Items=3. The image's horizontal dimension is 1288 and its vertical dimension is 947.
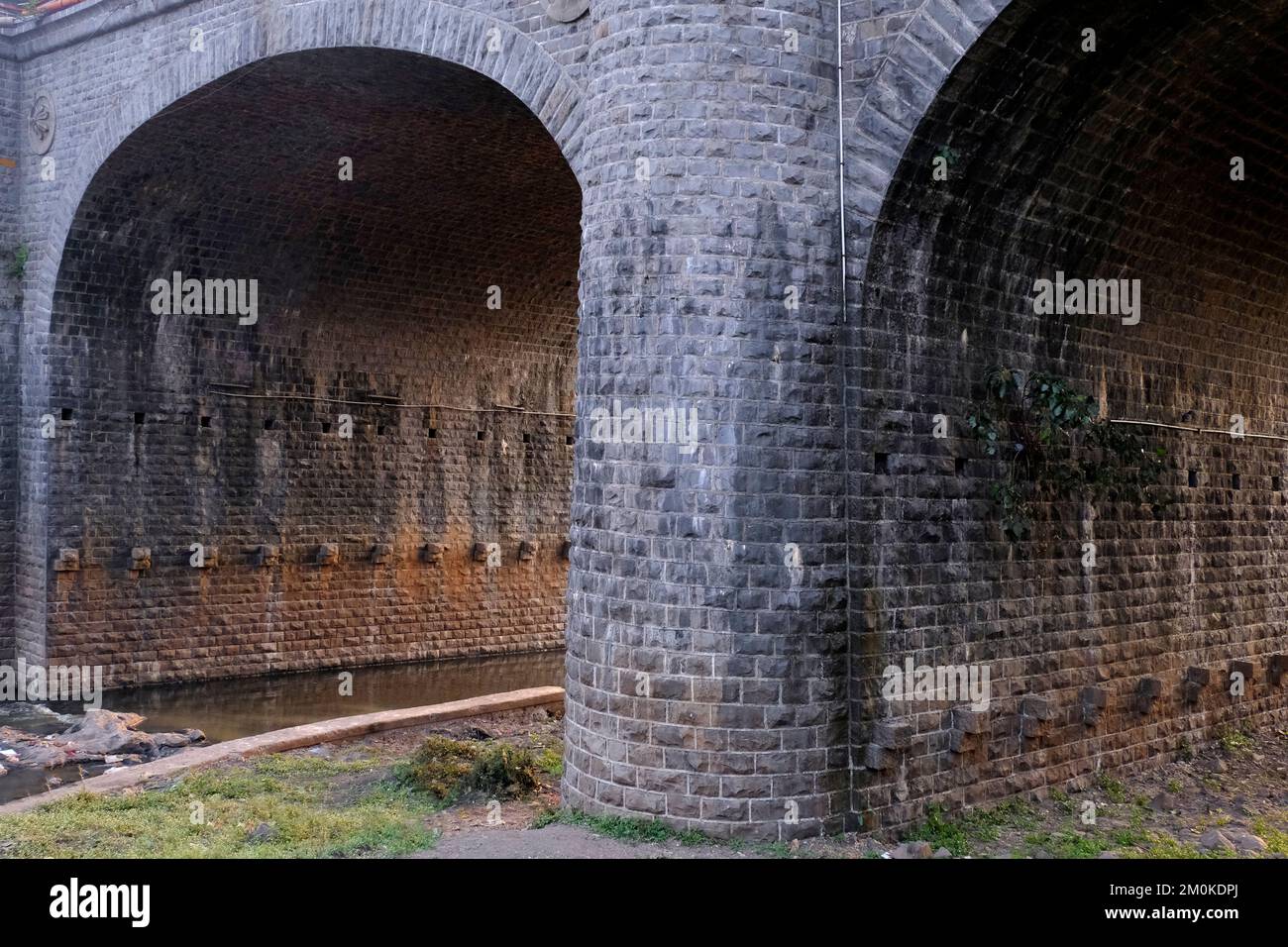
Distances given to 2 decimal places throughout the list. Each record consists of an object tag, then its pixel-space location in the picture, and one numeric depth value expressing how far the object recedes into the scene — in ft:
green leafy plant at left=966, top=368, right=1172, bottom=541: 27.66
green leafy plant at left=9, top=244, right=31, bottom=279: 47.21
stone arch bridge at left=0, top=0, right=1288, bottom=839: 24.12
